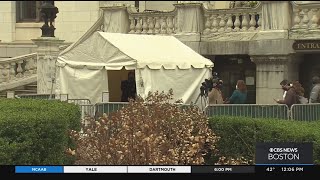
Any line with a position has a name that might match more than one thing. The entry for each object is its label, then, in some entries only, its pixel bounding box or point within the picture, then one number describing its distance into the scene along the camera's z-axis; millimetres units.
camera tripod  16644
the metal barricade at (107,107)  12664
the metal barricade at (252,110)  12344
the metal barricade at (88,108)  13138
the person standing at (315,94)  15828
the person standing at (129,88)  17812
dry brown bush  7879
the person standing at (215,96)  16141
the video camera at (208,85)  16641
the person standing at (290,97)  15008
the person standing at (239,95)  15992
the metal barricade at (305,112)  12422
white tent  15906
